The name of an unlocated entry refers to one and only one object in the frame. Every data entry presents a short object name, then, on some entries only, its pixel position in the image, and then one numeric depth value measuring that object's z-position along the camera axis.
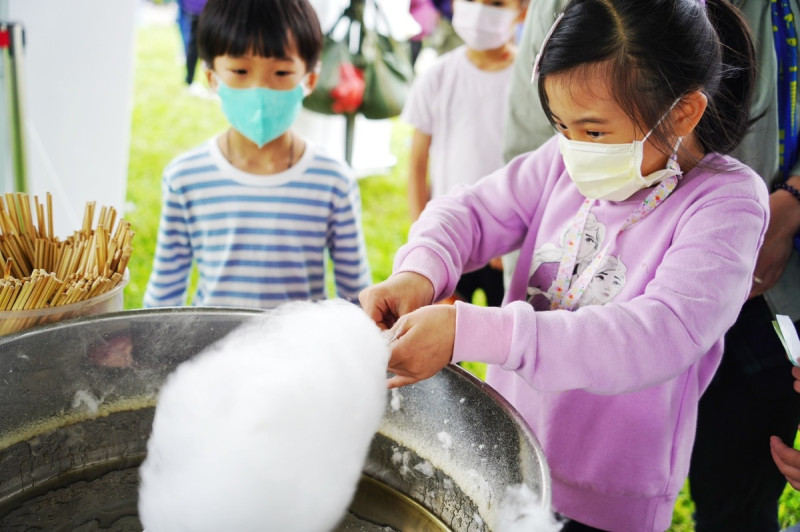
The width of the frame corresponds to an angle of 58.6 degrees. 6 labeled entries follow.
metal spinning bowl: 0.85
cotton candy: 0.70
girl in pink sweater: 0.83
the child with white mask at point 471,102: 2.00
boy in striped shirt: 1.58
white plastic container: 0.98
